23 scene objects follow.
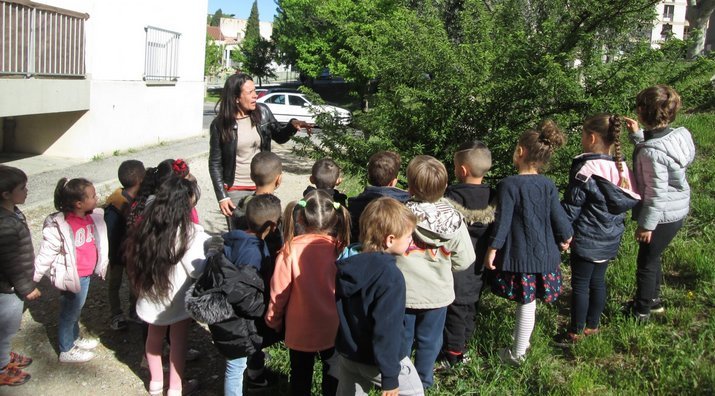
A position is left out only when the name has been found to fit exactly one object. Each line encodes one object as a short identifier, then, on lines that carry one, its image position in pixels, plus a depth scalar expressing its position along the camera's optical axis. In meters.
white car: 23.12
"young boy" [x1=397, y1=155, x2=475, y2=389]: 3.10
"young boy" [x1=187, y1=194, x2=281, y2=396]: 2.90
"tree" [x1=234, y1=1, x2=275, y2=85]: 47.62
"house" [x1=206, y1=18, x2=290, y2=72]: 89.68
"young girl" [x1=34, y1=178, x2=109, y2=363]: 3.58
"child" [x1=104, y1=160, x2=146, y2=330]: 4.04
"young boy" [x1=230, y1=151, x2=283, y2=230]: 3.52
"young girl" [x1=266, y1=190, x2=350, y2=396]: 2.96
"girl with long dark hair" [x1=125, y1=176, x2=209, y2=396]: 3.19
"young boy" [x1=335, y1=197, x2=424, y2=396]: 2.51
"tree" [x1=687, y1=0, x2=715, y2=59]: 11.40
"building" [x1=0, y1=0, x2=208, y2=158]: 9.18
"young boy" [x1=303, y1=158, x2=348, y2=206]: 3.77
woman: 4.10
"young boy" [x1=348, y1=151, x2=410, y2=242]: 3.50
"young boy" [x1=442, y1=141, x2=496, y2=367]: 3.52
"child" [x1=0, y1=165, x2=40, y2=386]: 3.26
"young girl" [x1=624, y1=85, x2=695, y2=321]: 3.63
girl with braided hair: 3.54
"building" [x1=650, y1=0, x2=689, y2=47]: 59.60
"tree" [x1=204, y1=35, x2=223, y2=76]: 47.06
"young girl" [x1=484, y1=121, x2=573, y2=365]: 3.37
